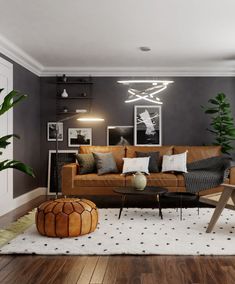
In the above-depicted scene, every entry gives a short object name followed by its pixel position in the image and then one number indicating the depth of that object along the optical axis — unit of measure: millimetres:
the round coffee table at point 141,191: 4711
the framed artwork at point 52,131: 7309
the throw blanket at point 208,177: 5617
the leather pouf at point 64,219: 3771
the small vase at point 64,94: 7191
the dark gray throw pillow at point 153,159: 6293
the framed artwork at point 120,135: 7289
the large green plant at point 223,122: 6591
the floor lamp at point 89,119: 6712
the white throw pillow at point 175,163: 6105
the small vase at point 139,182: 4914
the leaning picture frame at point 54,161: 7211
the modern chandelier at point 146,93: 7070
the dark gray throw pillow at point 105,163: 6088
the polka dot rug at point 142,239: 3426
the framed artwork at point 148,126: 7270
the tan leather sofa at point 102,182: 5730
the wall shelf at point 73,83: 7270
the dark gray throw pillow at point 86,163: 6105
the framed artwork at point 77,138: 7316
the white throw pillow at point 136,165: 6091
